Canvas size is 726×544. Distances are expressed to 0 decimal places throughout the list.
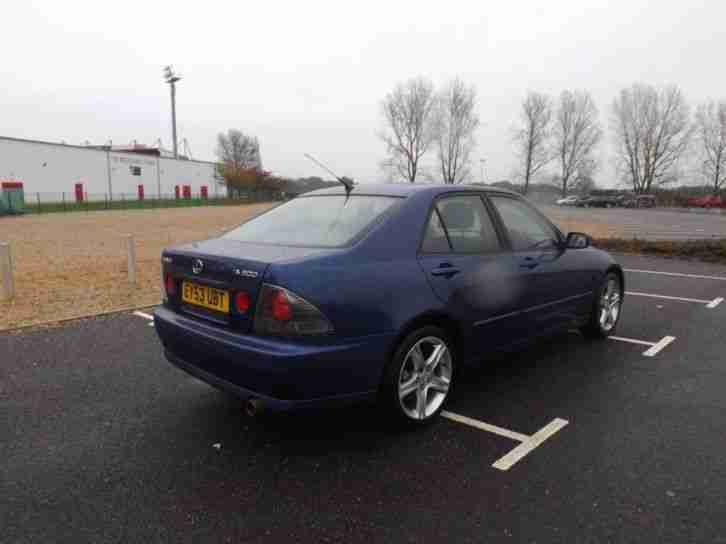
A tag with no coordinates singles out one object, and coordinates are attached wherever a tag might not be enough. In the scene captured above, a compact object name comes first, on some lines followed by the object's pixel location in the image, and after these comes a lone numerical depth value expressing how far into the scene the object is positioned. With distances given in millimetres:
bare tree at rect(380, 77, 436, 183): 64750
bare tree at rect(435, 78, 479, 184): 66062
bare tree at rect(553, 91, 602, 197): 74312
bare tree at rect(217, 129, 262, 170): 81062
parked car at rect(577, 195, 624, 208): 59625
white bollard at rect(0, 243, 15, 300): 7000
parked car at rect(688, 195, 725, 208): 51312
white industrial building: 44969
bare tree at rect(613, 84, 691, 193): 66562
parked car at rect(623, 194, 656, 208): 58469
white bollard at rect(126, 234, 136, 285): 8253
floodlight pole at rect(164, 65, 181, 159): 56469
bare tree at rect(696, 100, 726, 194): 62031
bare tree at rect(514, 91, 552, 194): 73125
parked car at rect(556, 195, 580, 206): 63344
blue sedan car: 2727
